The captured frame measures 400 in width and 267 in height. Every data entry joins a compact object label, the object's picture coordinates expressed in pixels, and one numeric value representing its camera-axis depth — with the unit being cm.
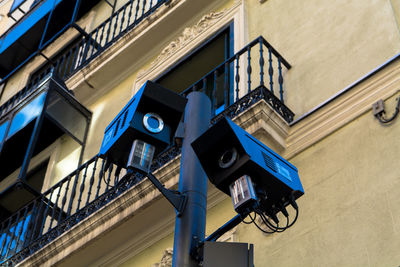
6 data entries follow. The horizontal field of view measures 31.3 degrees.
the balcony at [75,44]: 1154
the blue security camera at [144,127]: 435
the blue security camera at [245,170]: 395
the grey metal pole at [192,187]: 409
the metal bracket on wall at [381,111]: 613
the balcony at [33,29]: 1436
